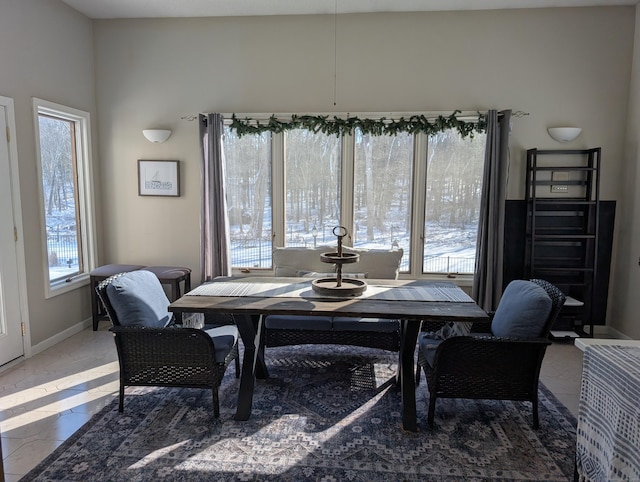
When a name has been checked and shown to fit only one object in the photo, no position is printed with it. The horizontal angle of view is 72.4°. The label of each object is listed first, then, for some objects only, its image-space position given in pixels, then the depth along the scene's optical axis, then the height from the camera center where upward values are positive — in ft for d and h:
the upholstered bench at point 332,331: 11.20 -3.28
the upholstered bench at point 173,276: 14.12 -2.38
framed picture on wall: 15.49 +0.90
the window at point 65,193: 13.20 +0.31
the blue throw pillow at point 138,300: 8.90 -2.04
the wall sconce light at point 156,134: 15.08 +2.38
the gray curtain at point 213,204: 14.74 -0.02
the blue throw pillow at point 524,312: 8.39 -2.11
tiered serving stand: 9.44 -1.84
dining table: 8.64 -2.08
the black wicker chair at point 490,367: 8.40 -3.17
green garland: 14.33 +2.64
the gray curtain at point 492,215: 13.96 -0.33
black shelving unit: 14.03 -0.69
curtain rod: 14.35 +3.01
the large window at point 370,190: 14.93 +0.50
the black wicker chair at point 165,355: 8.77 -3.11
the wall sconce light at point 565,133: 13.89 +2.31
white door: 11.48 -1.68
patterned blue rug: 7.43 -4.48
